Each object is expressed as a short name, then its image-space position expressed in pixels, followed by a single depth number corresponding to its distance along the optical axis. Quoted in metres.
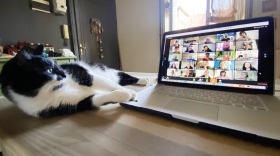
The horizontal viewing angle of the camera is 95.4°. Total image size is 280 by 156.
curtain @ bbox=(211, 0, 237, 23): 1.78
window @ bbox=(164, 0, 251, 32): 1.75
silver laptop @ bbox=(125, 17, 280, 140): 0.30
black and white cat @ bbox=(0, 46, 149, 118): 0.41
